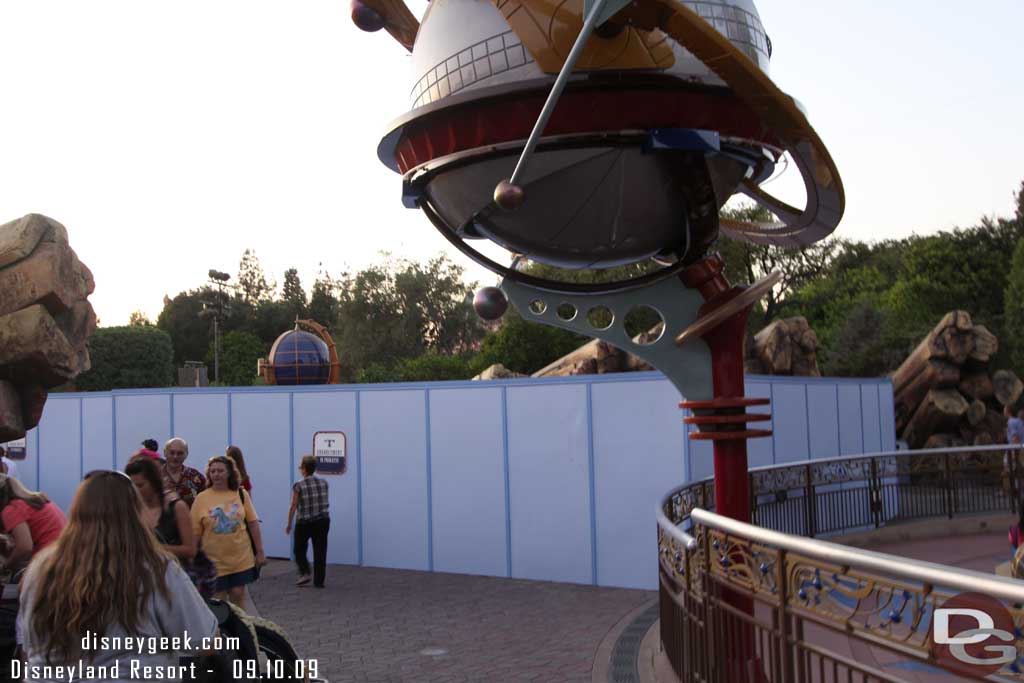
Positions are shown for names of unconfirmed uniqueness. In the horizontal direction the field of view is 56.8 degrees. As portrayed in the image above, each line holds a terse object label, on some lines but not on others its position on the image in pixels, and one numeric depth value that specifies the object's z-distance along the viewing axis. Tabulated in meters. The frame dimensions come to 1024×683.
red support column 6.38
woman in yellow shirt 6.94
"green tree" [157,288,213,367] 65.06
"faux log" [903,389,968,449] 23.97
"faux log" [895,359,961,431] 24.39
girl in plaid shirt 10.62
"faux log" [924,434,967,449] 23.97
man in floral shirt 7.61
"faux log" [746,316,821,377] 20.86
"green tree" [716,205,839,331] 43.25
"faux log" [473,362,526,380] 23.64
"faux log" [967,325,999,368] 24.25
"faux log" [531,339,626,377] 21.27
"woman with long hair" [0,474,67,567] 4.90
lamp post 48.83
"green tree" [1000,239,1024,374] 33.34
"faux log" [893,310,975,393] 24.25
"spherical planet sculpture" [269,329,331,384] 17.73
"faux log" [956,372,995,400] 24.62
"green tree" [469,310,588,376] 35.88
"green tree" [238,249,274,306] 85.31
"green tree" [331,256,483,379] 51.12
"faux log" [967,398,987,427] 24.30
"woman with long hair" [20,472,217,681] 2.91
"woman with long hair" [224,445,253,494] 9.41
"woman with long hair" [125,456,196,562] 5.07
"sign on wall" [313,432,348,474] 12.73
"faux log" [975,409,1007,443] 24.27
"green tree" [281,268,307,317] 72.43
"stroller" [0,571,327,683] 3.72
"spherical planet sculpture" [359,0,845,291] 5.28
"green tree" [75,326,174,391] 36.56
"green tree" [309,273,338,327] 67.19
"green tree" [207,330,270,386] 57.16
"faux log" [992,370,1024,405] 24.42
